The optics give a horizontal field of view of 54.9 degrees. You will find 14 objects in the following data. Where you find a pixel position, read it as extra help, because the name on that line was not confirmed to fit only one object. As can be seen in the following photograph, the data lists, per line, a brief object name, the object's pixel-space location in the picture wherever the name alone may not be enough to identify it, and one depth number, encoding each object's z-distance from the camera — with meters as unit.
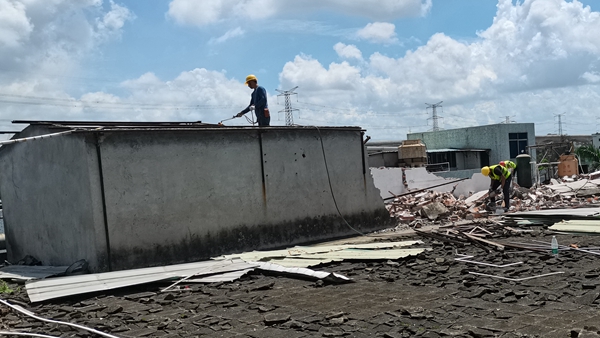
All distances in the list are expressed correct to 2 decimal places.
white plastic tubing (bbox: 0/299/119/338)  6.10
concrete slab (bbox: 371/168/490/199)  24.58
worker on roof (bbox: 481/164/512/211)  17.75
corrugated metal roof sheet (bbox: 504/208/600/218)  14.29
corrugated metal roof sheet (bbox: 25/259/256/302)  8.38
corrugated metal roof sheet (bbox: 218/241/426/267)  10.11
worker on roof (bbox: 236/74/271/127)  14.64
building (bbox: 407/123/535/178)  42.97
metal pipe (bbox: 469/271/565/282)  7.82
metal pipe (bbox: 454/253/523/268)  8.88
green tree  35.06
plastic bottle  9.90
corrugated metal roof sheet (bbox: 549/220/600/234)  12.52
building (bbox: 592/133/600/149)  60.59
